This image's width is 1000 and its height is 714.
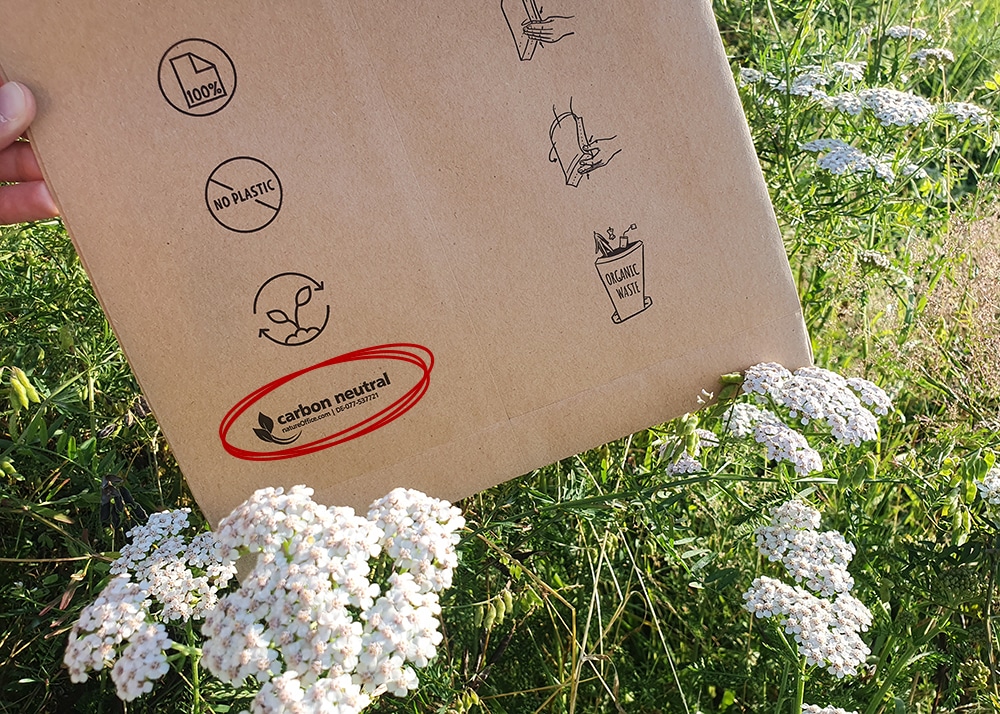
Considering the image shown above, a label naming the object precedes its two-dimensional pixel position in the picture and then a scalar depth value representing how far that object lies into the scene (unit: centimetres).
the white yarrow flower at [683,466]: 43
